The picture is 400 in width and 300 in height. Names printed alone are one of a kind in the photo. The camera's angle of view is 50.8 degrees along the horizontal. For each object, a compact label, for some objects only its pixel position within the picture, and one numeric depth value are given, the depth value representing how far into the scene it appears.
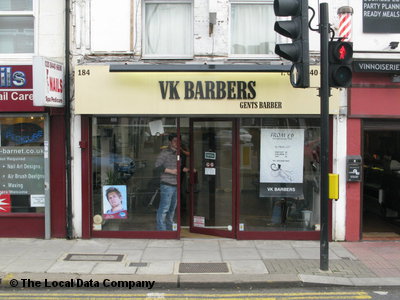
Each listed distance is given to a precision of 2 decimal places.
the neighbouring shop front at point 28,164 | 8.13
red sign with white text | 8.09
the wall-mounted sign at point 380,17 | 8.30
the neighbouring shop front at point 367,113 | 8.16
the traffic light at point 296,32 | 6.06
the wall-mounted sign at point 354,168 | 8.27
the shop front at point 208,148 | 8.06
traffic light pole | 6.23
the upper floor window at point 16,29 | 8.58
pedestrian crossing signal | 6.24
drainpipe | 8.28
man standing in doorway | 8.56
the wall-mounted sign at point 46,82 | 7.22
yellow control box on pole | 6.46
